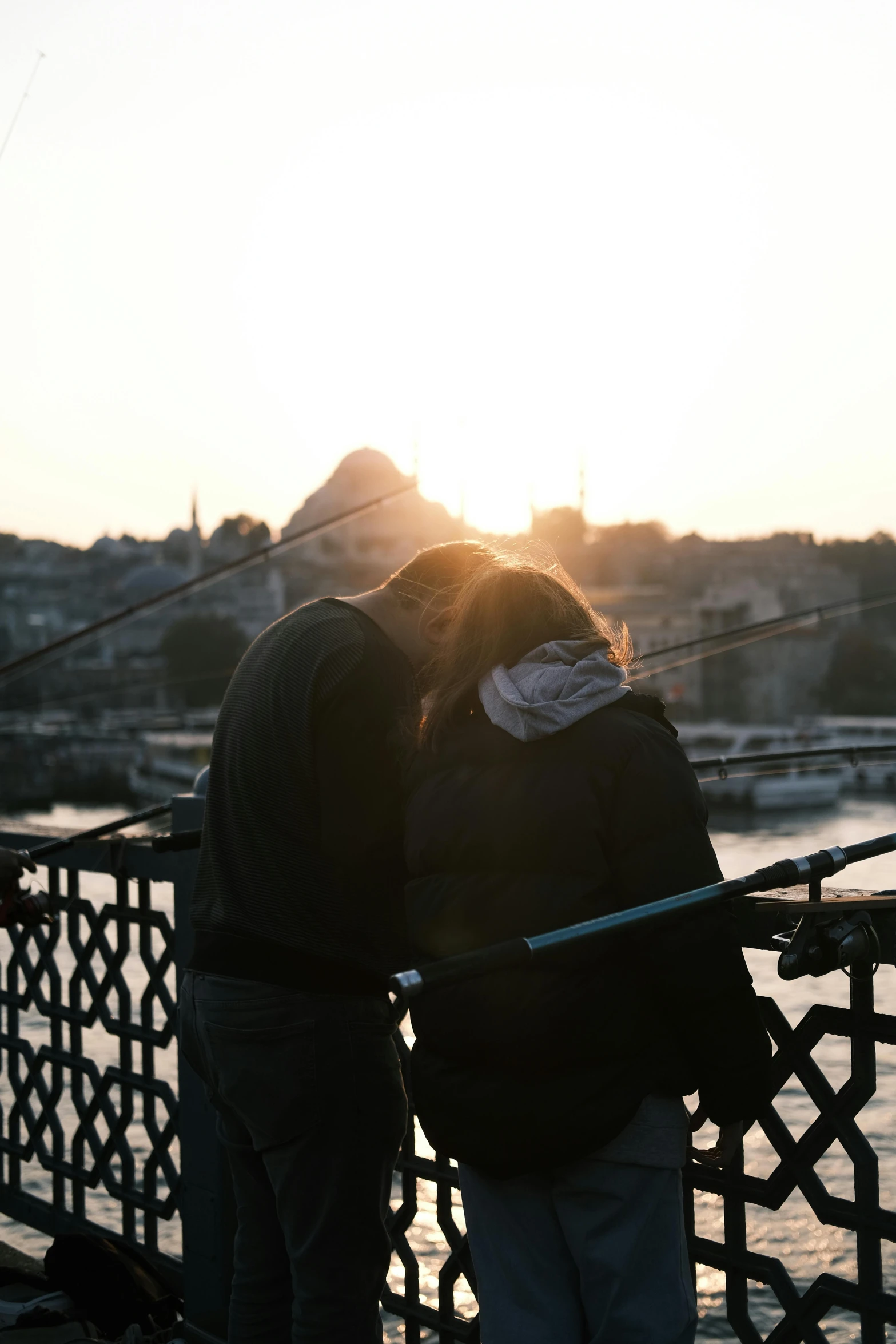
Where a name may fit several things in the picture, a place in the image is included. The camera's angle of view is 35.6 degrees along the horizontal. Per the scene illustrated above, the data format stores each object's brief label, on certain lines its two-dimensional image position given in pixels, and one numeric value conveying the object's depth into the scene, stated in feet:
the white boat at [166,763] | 184.24
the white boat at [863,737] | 152.25
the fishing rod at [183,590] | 14.55
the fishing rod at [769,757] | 9.60
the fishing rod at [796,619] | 14.34
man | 5.64
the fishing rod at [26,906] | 8.22
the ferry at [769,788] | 154.71
